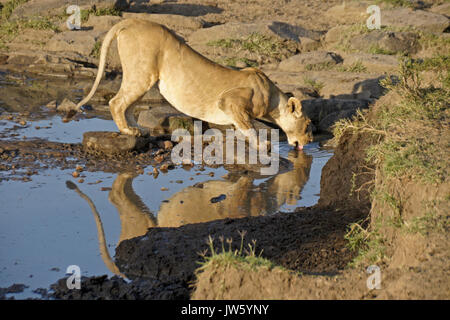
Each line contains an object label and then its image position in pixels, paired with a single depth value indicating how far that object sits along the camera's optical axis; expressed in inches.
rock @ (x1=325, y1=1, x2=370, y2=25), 679.7
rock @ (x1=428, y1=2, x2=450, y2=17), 686.5
